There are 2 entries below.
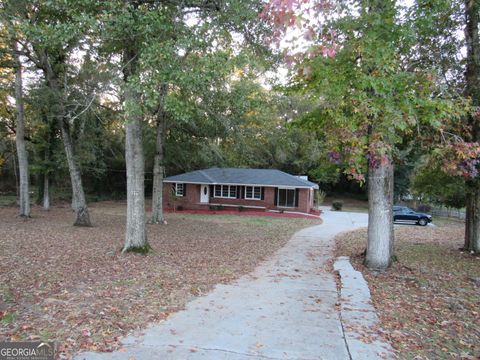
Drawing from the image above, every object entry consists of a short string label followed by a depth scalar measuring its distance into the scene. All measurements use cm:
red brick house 2969
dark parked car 2484
